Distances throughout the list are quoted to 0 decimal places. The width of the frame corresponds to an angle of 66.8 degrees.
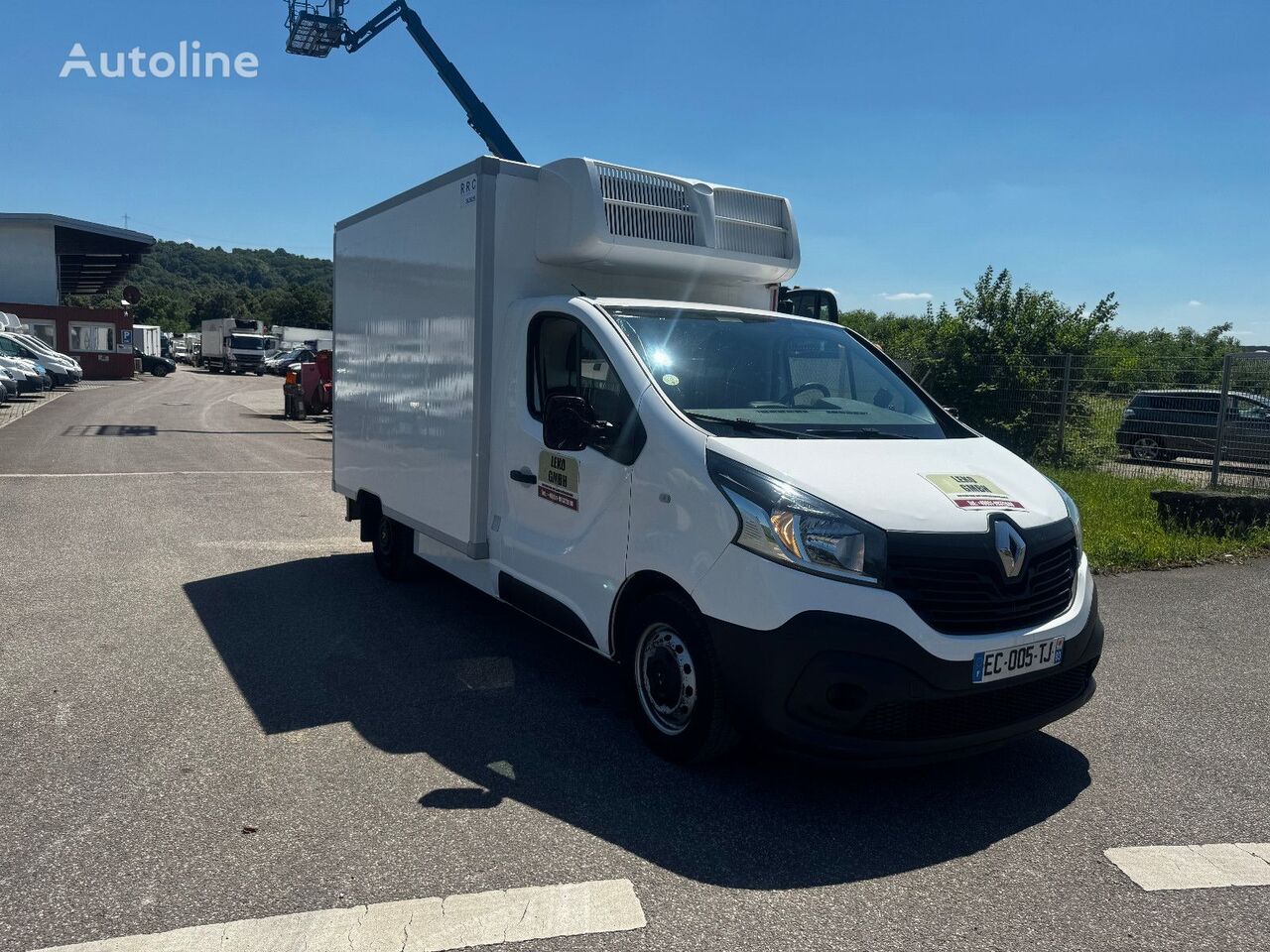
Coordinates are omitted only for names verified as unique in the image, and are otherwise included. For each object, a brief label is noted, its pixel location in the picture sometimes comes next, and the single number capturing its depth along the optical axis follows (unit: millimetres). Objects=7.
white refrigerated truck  3520
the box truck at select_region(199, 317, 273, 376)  57656
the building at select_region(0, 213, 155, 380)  45562
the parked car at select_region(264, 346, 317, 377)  54431
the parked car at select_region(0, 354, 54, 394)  27969
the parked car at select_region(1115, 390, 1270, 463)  11898
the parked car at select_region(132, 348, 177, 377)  53406
